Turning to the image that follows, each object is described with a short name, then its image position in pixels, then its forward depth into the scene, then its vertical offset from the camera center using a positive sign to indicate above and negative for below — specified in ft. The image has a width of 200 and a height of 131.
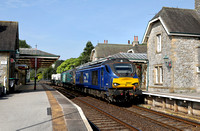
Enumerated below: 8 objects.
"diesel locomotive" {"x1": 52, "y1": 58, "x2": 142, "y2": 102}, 44.80 -1.02
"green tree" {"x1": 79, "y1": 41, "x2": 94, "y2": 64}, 308.28 +39.98
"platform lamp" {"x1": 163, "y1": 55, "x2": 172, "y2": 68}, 63.41 +4.45
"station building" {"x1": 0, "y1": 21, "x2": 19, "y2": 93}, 69.10 +6.18
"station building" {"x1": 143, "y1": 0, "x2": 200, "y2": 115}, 63.52 +7.42
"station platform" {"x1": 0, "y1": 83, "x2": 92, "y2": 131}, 23.44 -5.63
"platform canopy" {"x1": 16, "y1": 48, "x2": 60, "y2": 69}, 84.23 +8.13
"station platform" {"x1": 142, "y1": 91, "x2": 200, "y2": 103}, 36.87 -4.09
